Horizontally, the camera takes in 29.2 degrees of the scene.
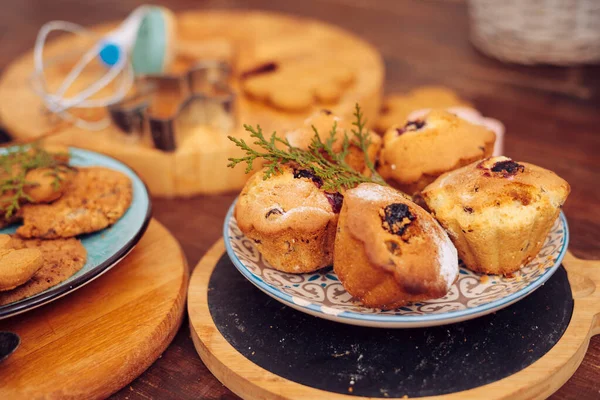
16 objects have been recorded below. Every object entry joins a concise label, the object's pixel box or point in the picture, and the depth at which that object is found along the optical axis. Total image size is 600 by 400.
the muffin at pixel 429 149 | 0.68
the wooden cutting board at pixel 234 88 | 0.81
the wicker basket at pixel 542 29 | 0.94
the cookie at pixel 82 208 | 0.69
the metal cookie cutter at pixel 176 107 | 0.81
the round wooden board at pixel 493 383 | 0.60
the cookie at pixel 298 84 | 0.87
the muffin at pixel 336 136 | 0.68
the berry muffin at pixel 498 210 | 0.64
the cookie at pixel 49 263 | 0.64
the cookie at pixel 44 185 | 0.70
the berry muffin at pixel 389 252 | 0.60
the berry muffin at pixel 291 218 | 0.64
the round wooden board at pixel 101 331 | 0.62
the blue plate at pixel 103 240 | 0.63
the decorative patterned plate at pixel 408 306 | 0.61
